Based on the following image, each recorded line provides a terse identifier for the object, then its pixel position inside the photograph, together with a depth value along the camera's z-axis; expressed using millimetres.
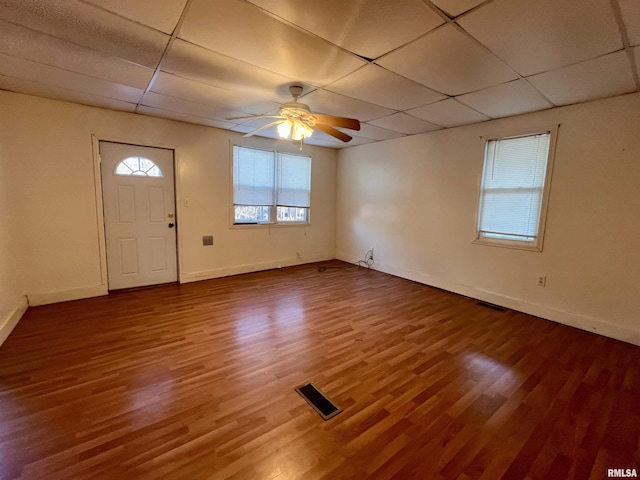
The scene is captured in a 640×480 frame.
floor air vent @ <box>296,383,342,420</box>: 1856
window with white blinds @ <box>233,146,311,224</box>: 4996
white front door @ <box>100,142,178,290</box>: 3910
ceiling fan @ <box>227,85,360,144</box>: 2736
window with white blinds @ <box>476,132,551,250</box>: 3441
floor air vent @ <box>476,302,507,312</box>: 3695
